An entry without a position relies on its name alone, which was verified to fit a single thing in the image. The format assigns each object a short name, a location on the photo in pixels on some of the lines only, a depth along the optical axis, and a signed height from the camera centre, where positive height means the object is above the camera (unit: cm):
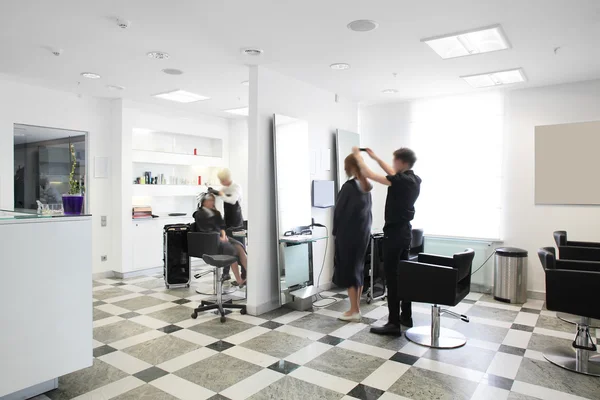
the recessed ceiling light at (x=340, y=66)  450 +141
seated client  488 -36
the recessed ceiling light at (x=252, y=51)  399 +140
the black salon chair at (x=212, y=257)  436 -66
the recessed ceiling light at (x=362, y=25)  334 +139
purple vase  291 -6
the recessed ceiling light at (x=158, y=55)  414 +141
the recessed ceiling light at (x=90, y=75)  488 +143
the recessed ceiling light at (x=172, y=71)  470 +142
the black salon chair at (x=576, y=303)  296 -79
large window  568 +46
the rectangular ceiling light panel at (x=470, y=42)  360 +140
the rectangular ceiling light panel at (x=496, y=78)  478 +141
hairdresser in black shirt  377 -21
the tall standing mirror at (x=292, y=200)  466 -6
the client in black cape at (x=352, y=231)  418 -37
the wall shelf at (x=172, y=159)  671 +64
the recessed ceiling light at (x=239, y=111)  702 +145
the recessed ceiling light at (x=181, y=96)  586 +144
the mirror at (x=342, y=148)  579 +66
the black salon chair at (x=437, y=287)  342 -78
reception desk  249 -68
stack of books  656 -27
